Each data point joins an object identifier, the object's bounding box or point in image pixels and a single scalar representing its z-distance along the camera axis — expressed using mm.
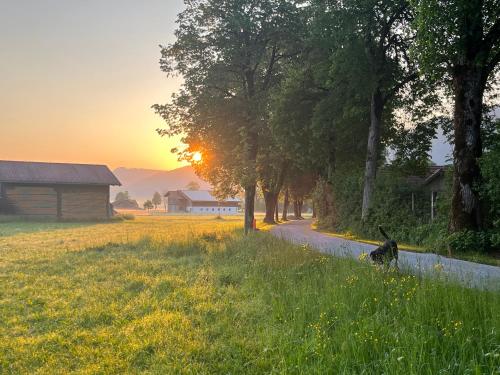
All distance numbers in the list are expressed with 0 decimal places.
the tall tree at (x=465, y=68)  12914
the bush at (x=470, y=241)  13498
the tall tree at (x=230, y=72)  22875
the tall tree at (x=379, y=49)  18781
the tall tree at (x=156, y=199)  151875
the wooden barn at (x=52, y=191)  45812
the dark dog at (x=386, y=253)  8555
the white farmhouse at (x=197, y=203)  109375
